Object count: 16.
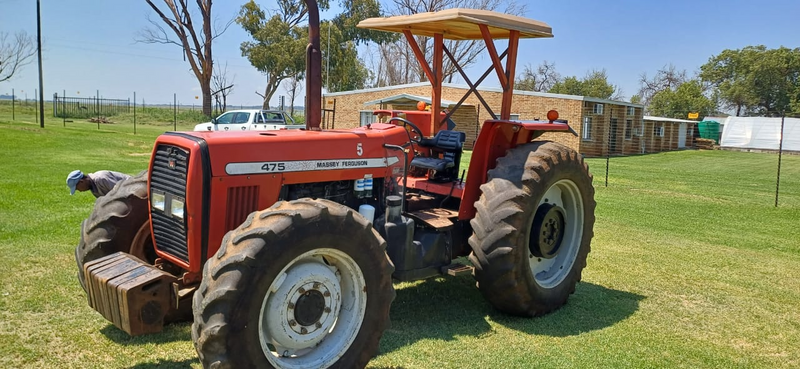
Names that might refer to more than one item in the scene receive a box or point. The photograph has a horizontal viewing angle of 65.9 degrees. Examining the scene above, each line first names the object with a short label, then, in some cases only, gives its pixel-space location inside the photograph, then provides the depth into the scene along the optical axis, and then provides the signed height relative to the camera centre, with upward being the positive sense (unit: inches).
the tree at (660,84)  2667.3 +203.1
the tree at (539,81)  2157.2 +163.4
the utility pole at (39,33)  1118.7 +145.7
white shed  1450.5 +3.8
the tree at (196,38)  1507.1 +194.3
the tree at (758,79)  2135.8 +200.7
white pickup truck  967.0 -1.7
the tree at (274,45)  1566.2 +189.8
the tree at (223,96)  1597.3 +56.9
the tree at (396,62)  1487.5 +171.9
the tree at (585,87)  2112.5 +143.6
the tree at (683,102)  2049.0 +103.6
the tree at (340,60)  1606.8 +162.7
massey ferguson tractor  131.8 -27.7
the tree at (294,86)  1670.0 +95.7
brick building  1085.1 +27.9
